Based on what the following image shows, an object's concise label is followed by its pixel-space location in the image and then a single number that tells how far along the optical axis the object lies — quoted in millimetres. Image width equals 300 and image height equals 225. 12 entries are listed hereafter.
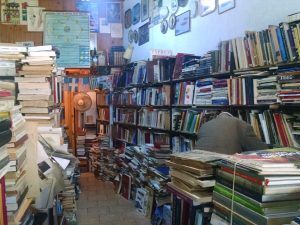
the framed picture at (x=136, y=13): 5158
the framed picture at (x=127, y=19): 5611
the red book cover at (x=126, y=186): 4233
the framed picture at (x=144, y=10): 4815
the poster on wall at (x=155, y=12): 4376
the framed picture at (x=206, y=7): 3271
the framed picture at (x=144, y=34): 4900
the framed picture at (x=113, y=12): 5823
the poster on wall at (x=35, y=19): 5270
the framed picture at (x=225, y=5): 2976
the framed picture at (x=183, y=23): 3705
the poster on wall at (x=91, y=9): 5527
